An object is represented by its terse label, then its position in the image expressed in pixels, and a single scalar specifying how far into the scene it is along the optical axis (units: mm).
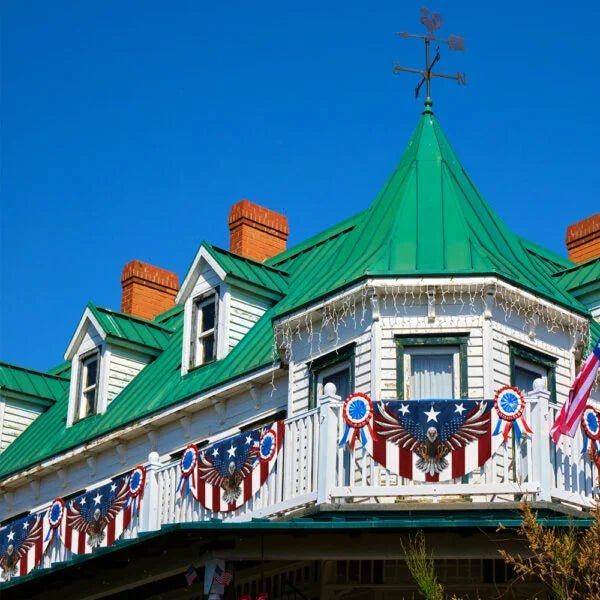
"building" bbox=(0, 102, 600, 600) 19672
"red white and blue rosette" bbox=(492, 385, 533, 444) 19656
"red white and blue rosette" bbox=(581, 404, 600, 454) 20098
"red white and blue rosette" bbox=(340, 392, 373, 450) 20000
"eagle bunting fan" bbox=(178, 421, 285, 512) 20844
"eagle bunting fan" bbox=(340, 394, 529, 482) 19797
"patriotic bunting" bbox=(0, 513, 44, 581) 24844
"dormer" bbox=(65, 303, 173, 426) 30656
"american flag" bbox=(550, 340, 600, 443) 19672
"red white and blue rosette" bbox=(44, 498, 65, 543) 24359
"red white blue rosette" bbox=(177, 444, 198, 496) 21688
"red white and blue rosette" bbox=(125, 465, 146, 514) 22438
